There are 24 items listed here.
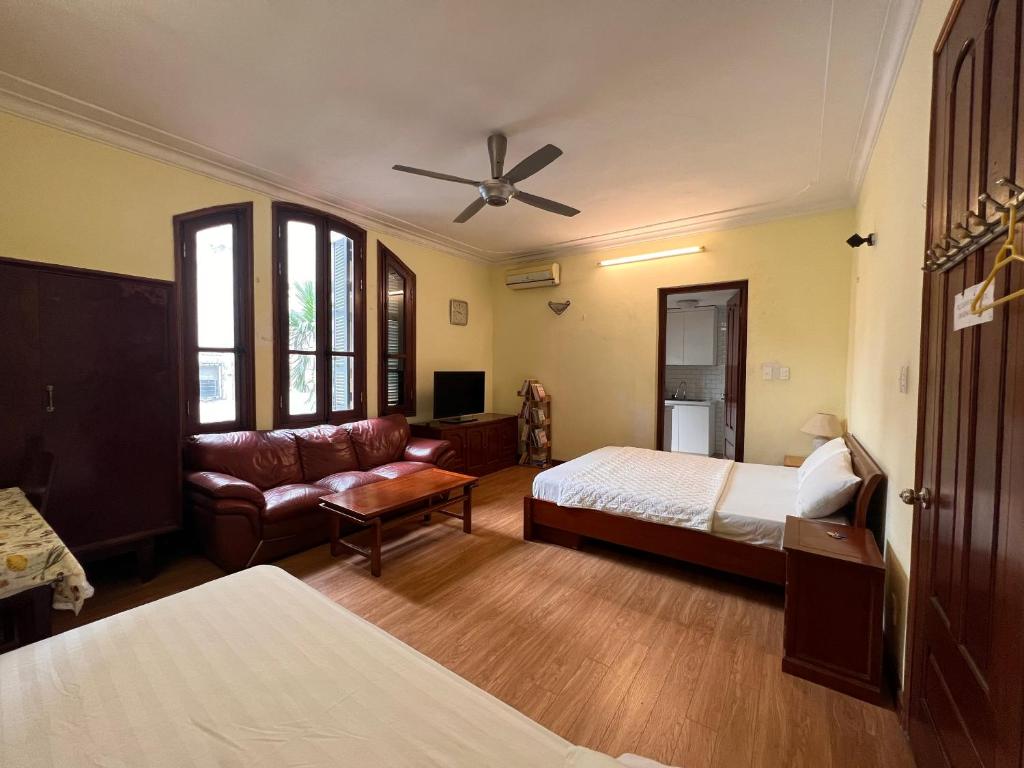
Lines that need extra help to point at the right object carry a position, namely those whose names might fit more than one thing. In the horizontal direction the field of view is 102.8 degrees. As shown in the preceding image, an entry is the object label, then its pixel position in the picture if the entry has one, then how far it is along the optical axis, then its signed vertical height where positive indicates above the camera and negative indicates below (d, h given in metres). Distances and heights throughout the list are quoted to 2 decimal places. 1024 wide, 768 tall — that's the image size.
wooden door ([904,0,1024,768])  0.86 -0.21
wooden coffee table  2.65 -0.92
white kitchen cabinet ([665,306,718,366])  6.23 +0.55
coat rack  0.81 +0.34
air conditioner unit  5.31 +1.24
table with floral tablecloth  1.35 -0.68
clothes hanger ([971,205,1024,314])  0.75 +0.25
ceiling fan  2.43 +1.23
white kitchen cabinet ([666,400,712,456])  6.03 -0.83
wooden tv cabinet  4.70 -0.88
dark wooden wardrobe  2.04 -0.18
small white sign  0.98 +0.17
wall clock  5.43 +0.76
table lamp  3.55 -0.48
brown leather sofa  2.65 -0.89
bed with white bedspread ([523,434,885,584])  2.34 -0.87
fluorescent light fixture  4.45 +1.32
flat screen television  4.94 -0.32
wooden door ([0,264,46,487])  1.99 -0.03
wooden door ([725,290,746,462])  4.26 -0.03
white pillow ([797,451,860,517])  2.10 -0.62
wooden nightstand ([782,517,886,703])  1.68 -1.03
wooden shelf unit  5.43 -0.69
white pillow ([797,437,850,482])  2.63 -0.56
